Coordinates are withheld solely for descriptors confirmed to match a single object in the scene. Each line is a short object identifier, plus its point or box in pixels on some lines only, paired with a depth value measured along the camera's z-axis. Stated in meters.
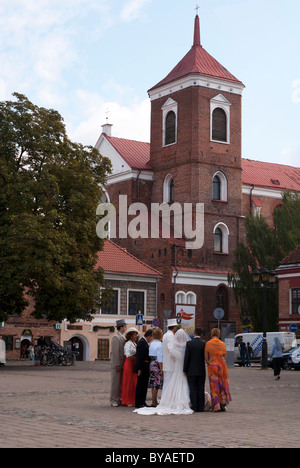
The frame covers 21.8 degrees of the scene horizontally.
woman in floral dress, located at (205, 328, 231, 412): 15.80
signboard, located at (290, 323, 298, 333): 43.86
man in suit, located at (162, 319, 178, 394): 15.87
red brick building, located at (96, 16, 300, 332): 62.12
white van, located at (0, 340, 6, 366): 36.31
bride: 15.17
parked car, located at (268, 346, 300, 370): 39.09
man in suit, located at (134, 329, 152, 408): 16.05
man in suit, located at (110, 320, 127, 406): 16.82
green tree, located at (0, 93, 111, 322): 33.78
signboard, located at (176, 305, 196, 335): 58.47
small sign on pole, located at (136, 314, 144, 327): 41.03
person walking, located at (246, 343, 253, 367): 45.04
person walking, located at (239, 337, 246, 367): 45.16
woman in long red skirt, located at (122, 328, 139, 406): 16.75
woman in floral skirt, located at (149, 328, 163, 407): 16.42
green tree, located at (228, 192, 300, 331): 56.88
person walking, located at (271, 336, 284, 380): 28.89
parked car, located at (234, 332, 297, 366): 46.06
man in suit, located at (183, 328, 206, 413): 15.82
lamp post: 38.72
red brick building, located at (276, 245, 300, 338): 51.38
